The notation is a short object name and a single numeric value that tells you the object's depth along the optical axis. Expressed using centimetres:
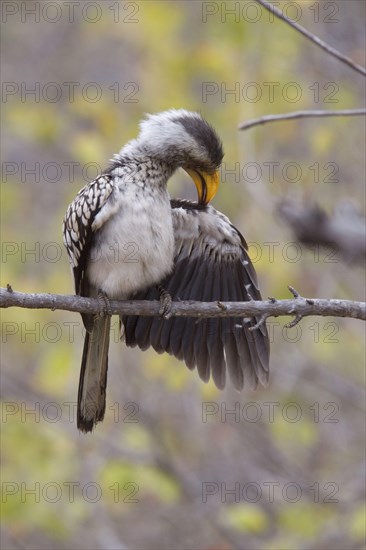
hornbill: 747
